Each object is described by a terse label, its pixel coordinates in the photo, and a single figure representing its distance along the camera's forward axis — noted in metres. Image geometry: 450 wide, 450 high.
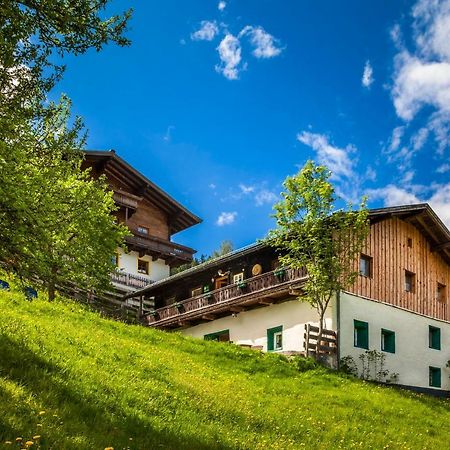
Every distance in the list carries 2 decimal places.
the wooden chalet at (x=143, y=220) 44.72
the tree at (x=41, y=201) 11.70
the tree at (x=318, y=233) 27.55
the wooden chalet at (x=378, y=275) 32.12
